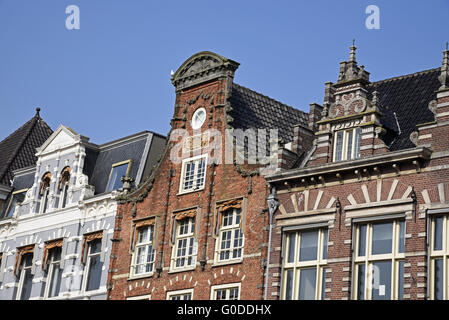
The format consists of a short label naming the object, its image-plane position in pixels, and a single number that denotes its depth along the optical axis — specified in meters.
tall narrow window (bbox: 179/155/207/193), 37.37
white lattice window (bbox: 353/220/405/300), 29.80
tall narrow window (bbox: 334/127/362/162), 32.47
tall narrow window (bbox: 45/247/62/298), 42.50
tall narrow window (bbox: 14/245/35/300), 44.47
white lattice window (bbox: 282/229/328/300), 31.88
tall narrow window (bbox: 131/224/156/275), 38.00
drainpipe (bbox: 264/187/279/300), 33.47
